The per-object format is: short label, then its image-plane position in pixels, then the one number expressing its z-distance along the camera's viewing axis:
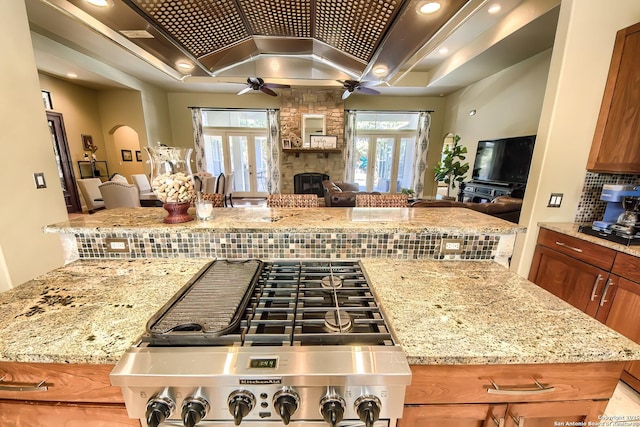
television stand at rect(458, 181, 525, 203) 3.84
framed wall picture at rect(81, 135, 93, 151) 5.42
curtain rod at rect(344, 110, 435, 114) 6.44
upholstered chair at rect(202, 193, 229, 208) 2.98
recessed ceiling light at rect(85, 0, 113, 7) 0.64
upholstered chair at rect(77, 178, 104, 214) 4.38
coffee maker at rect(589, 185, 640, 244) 1.56
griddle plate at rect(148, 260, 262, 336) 0.67
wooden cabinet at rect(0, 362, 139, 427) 0.65
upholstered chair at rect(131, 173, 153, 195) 4.95
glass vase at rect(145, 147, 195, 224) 1.15
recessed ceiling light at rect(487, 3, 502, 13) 2.97
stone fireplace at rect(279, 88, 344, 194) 6.08
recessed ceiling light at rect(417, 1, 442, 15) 0.64
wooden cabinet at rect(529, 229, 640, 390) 1.42
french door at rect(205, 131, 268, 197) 6.93
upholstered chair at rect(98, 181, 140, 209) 3.70
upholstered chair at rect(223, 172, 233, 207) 5.29
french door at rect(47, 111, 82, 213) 4.79
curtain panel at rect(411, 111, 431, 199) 6.48
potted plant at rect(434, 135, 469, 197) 4.93
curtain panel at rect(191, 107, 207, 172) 6.39
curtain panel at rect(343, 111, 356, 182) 6.41
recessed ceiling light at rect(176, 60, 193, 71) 1.02
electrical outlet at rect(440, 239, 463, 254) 1.16
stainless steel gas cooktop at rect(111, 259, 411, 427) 0.56
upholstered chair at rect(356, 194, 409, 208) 2.86
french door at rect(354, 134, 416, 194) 6.85
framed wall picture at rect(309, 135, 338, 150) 6.16
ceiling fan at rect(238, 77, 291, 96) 4.01
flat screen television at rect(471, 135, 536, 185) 3.69
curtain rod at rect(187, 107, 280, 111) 6.40
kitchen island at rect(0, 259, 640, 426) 0.62
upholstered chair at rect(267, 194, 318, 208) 2.70
